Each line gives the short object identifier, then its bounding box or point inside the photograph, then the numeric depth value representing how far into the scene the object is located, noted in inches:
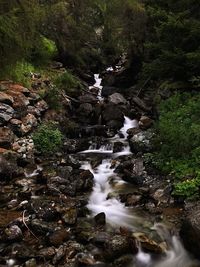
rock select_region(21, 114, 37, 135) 334.6
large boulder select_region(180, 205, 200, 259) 191.0
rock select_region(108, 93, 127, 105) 454.1
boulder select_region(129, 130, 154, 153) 322.0
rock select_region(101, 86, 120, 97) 509.5
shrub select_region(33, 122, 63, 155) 327.2
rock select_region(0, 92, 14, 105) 342.8
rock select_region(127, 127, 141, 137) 368.4
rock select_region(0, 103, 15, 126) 324.3
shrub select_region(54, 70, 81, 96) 462.6
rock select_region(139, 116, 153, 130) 374.7
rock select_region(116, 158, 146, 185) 278.2
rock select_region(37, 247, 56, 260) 188.0
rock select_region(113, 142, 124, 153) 343.9
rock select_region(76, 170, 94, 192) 265.3
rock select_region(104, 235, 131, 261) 188.4
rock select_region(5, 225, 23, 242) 200.4
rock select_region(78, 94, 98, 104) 455.1
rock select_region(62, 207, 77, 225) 218.2
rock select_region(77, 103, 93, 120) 423.6
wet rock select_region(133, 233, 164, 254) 194.7
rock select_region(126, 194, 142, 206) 244.4
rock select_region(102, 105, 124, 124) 407.8
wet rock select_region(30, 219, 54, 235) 208.0
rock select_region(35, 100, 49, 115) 375.2
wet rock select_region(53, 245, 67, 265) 185.8
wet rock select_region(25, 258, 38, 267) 182.3
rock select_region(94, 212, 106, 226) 223.0
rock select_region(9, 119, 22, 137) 327.4
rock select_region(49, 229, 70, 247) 197.9
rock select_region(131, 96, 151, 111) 425.6
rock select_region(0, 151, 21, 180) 271.8
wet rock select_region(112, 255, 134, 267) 184.9
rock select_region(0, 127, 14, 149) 307.0
